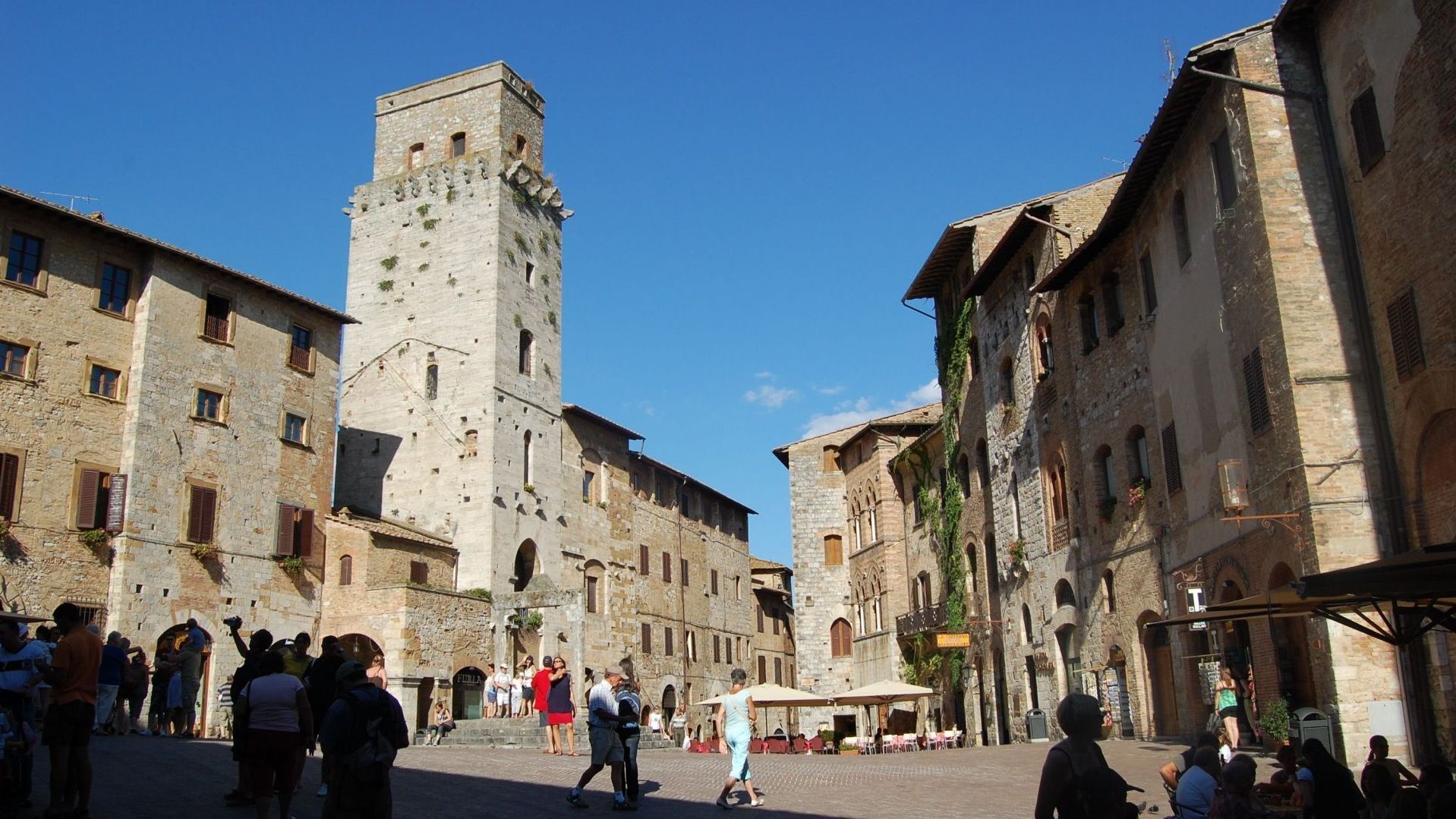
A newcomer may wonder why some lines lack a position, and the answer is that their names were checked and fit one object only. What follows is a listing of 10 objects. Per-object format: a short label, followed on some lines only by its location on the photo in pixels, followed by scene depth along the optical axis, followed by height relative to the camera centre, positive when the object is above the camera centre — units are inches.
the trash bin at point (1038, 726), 1063.0 -18.0
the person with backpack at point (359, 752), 313.9 -7.2
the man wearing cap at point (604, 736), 493.0 -7.6
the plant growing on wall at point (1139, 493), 916.0 +155.9
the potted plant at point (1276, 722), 684.7 -13.3
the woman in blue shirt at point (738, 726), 519.8 -5.3
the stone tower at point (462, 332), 1471.5 +494.5
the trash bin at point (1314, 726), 579.5 -13.7
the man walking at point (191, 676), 807.7 +35.9
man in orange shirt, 368.2 +7.5
